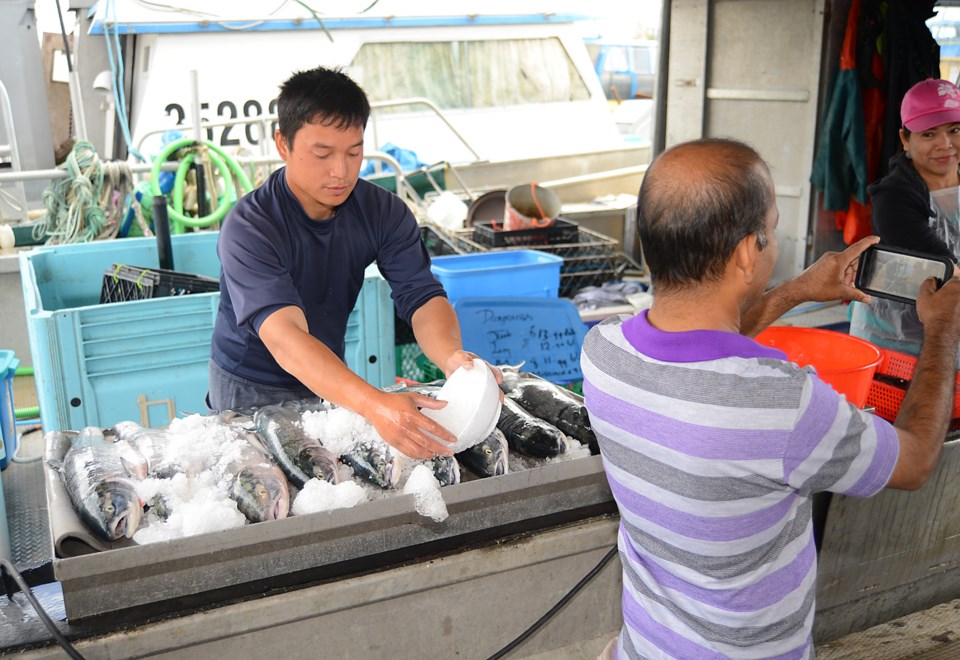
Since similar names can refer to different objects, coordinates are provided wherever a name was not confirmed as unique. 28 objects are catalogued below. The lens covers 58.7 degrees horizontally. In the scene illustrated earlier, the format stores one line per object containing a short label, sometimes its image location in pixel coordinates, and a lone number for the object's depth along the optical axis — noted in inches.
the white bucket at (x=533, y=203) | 214.4
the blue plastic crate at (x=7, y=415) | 125.4
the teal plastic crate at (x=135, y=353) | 114.7
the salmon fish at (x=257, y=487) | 64.2
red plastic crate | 98.6
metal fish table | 59.9
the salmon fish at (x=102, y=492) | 61.2
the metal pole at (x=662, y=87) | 261.7
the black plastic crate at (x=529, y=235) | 197.2
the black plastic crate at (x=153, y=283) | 129.3
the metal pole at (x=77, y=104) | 290.5
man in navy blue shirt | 72.9
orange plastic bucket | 84.4
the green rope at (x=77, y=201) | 197.2
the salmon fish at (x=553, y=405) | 79.1
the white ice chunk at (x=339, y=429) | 72.2
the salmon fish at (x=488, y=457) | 71.6
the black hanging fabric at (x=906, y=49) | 208.4
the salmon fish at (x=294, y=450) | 68.6
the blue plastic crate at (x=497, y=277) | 154.6
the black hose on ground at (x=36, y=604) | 57.9
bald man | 47.7
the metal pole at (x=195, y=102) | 206.5
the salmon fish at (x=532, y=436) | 75.4
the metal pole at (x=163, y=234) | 148.3
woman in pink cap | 111.9
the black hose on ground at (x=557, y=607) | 76.4
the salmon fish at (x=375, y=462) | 69.0
